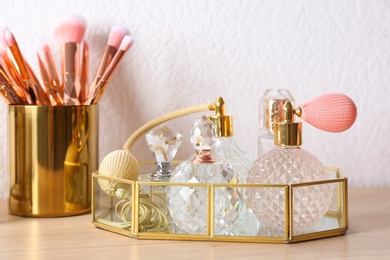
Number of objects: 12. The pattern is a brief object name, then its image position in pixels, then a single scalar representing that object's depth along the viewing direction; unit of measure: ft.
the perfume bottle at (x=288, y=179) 2.52
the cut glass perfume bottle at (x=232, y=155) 2.66
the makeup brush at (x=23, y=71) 2.91
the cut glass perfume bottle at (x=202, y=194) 2.54
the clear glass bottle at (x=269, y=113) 2.86
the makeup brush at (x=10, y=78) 2.92
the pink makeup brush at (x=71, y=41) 3.06
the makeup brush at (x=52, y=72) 2.98
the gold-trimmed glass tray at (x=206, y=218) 2.50
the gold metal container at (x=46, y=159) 2.87
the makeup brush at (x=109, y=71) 3.00
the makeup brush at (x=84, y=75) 3.03
